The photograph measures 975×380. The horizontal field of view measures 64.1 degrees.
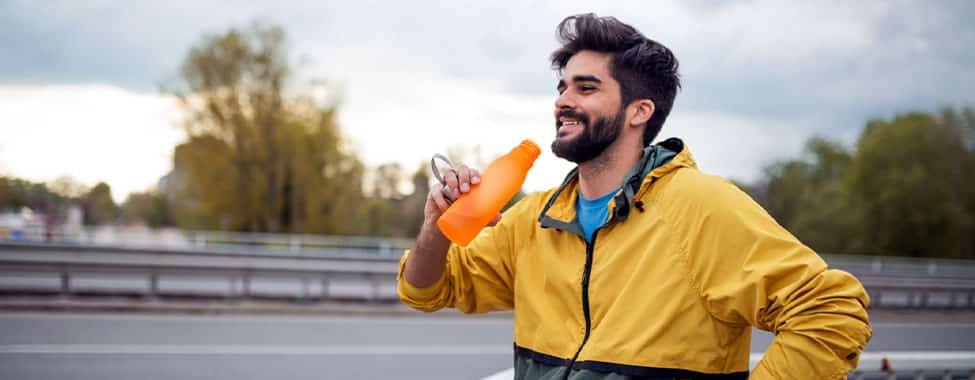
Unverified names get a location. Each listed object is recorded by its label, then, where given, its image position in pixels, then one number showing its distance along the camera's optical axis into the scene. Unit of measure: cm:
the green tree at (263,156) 2786
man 158
